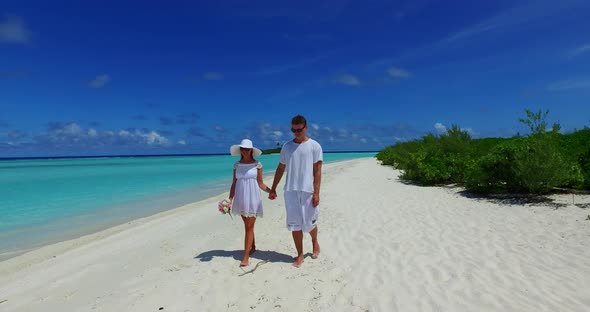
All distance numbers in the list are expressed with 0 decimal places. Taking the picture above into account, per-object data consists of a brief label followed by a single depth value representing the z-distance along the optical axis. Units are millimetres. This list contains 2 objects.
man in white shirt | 4277
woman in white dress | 4582
